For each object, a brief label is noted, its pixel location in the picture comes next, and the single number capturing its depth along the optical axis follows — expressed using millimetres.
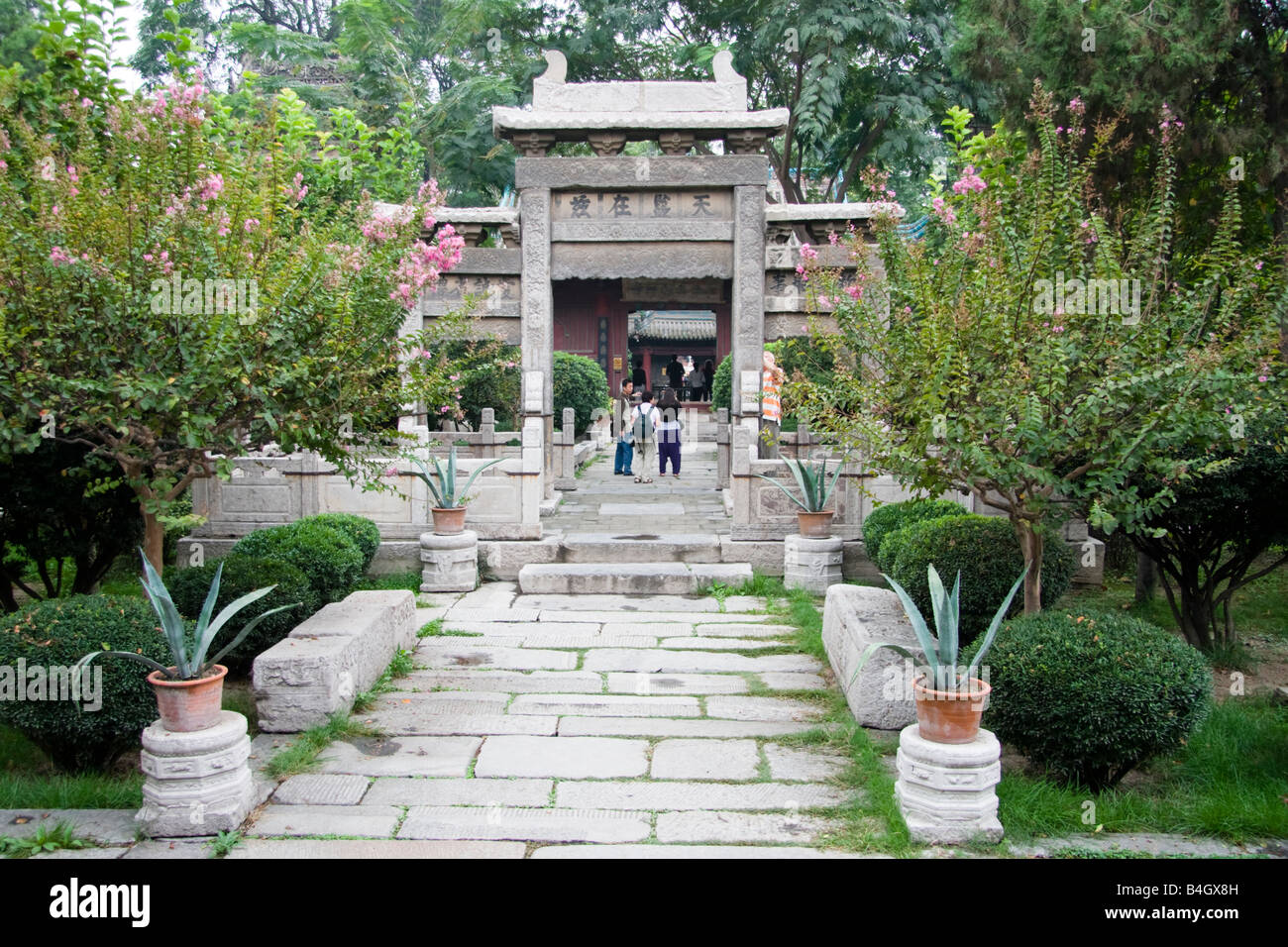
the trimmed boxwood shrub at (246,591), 6320
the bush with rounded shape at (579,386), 17984
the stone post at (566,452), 14172
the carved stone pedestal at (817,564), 9000
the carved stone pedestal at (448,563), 8977
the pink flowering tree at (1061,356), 5238
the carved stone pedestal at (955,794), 4129
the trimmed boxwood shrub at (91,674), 4617
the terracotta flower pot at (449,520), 9008
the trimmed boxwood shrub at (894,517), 8250
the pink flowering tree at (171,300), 5227
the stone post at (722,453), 13680
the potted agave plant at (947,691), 4184
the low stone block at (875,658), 5402
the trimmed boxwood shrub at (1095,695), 4512
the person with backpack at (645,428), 14969
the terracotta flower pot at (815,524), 9094
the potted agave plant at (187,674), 4266
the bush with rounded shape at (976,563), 6545
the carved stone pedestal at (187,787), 4188
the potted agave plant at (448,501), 9023
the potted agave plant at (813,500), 9102
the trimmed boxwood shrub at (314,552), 7289
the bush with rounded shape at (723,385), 16469
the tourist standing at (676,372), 24516
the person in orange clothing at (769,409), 12018
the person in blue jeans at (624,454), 15539
